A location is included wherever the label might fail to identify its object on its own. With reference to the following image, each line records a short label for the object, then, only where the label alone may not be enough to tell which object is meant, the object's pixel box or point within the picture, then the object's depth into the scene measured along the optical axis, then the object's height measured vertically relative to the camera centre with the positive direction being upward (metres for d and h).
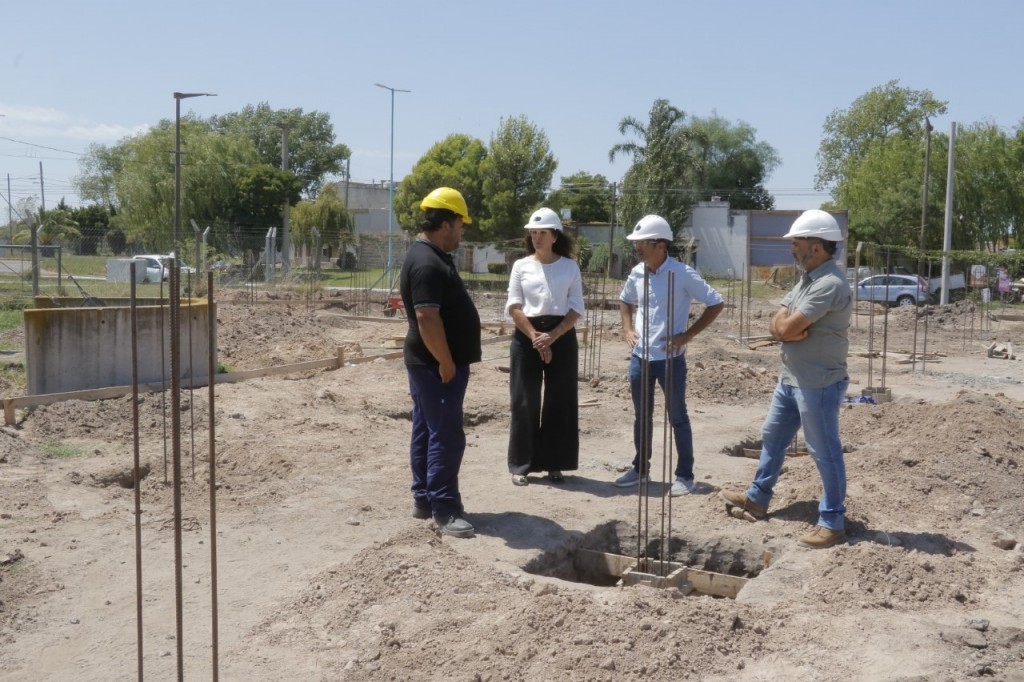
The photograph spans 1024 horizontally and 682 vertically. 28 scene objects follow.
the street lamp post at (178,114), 25.64 +3.92
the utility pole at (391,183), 34.64 +3.08
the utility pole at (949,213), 30.78 +1.90
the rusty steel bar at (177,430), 3.24 -0.57
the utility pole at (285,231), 42.50 +1.34
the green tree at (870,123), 60.47 +9.30
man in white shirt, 6.41 -0.37
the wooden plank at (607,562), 5.39 -1.61
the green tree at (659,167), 44.25 +4.57
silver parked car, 31.52 -0.51
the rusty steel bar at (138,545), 3.47 -1.00
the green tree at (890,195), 40.38 +3.29
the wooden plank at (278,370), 10.28 -1.20
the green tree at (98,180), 61.66 +4.90
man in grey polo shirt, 5.18 -0.41
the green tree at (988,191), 39.78 +3.35
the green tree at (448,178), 38.33 +3.42
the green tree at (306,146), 71.94 +8.41
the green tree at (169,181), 41.19 +3.37
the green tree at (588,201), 62.06 +4.23
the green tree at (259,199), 45.06 +2.83
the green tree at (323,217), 41.69 +1.89
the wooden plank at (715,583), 5.05 -1.60
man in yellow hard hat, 5.43 -0.50
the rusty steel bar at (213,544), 3.49 -1.00
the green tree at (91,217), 56.79 +2.35
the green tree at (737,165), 63.62 +6.78
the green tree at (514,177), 37.31 +3.38
